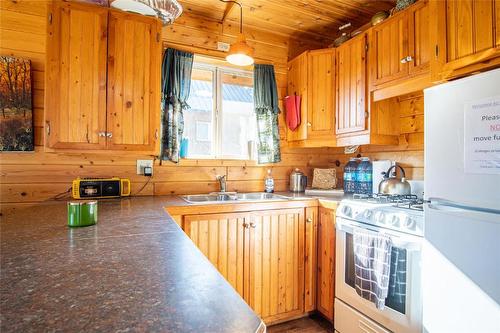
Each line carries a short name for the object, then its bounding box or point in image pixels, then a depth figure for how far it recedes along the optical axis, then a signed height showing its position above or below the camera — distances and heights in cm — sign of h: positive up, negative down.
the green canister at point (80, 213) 115 -19
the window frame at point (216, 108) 267 +60
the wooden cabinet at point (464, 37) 124 +66
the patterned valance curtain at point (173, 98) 232 +60
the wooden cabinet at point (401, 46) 176 +87
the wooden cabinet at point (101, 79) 177 +61
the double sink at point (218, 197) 241 -26
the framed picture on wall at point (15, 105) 194 +45
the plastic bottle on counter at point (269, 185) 271 -16
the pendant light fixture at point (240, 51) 193 +84
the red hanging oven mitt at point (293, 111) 273 +58
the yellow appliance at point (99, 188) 197 -15
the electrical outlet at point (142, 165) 231 +3
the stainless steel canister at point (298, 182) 276 -13
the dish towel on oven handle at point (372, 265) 154 -56
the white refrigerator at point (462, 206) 108 -16
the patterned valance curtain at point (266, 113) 270 +56
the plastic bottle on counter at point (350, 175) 258 -6
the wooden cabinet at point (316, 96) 250 +68
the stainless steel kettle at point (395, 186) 195 -12
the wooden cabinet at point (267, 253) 197 -65
